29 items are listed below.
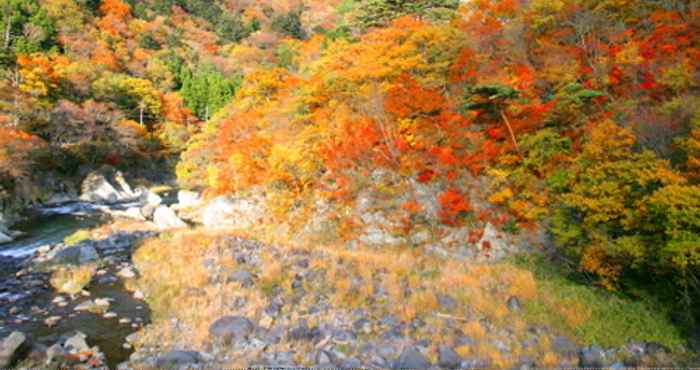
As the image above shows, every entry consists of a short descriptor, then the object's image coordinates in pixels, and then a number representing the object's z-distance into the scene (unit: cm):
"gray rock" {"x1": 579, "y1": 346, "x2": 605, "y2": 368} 723
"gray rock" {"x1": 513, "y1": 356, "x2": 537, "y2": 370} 710
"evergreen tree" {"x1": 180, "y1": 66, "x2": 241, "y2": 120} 5469
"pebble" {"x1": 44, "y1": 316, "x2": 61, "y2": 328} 869
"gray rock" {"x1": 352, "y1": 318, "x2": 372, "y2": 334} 838
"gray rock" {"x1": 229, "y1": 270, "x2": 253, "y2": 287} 1098
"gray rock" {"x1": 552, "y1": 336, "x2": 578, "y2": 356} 771
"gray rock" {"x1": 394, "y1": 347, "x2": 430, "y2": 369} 698
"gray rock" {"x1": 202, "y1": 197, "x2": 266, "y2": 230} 2177
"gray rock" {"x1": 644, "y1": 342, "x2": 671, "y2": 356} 749
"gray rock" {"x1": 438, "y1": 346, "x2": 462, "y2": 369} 714
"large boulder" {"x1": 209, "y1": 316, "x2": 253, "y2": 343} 780
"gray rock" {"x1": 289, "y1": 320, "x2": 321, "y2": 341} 787
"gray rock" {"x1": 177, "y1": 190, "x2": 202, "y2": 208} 3044
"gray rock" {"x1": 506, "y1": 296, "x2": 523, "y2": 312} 969
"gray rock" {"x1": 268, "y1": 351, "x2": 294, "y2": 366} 692
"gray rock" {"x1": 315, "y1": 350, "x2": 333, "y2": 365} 700
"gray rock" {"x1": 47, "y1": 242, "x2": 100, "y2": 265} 1375
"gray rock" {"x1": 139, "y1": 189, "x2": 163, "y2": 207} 3061
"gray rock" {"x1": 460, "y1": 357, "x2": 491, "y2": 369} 711
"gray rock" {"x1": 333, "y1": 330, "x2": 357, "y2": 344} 784
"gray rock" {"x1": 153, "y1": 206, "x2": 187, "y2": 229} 2255
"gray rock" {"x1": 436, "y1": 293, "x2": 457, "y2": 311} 983
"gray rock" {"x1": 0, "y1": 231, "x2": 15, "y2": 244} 1759
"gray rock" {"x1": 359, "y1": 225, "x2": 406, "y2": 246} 1645
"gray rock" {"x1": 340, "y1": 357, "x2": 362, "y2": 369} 692
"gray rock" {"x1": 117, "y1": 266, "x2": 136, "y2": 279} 1246
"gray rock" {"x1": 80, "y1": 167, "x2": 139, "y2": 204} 3231
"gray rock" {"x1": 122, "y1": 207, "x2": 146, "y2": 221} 2461
